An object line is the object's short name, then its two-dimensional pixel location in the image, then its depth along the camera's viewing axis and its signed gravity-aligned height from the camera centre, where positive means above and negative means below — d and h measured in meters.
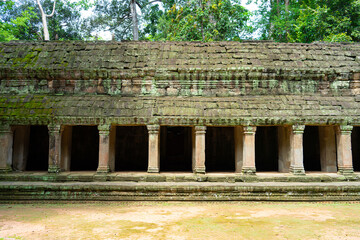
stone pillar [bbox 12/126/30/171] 10.16 -0.25
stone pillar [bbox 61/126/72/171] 10.02 -0.24
